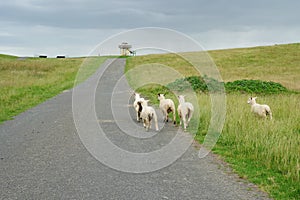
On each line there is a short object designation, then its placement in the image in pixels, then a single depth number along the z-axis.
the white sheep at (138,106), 12.44
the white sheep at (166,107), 12.17
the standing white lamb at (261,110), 12.47
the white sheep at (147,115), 10.87
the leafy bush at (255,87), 22.84
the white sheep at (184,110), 11.11
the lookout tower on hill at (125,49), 71.51
